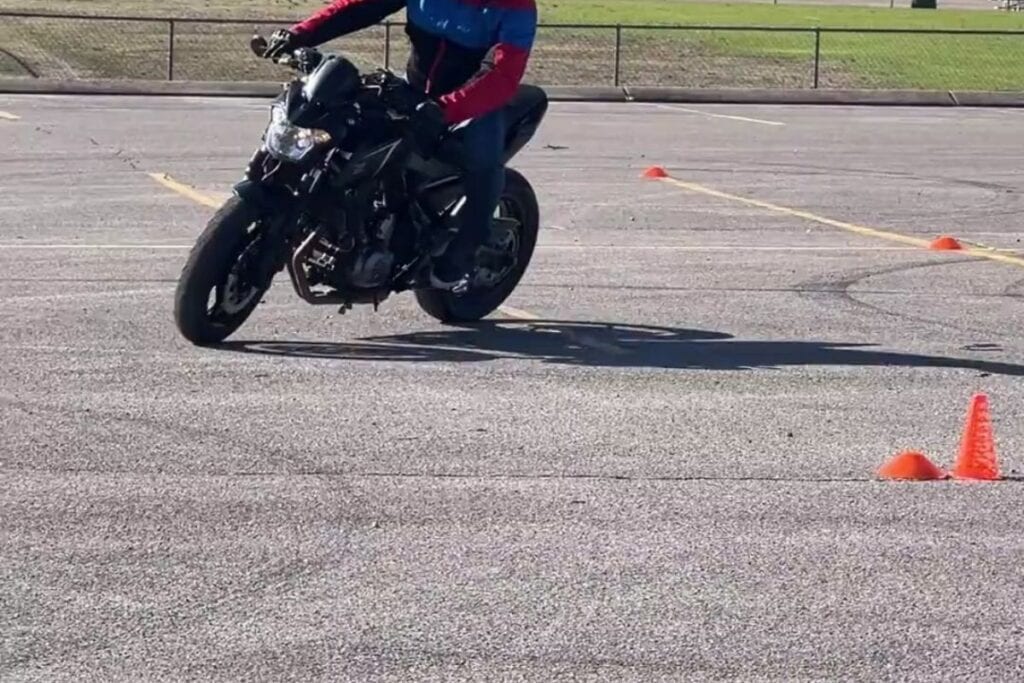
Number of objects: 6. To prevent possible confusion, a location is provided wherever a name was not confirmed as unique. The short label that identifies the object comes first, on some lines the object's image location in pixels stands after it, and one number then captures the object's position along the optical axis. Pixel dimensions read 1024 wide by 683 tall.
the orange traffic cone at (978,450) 13.50
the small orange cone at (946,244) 25.58
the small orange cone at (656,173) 34.41
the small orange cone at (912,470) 13.47
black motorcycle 17.22
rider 17.62
